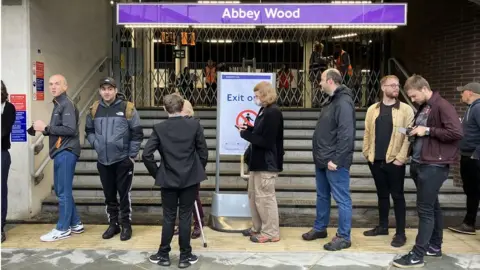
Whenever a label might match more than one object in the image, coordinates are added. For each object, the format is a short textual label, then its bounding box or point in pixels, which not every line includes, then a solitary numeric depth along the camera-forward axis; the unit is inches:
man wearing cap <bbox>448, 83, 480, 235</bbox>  203.5
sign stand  217.2
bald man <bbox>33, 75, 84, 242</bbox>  202.7
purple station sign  239.8
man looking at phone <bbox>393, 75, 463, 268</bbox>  167.8
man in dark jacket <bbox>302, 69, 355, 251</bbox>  188.1
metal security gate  406.0
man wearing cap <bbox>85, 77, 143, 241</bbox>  197.5
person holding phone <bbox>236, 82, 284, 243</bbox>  192.5
